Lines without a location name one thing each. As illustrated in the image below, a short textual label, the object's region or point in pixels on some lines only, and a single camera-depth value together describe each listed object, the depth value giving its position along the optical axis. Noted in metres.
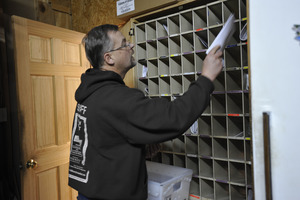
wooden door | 1.80
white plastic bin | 1.49
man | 0.98
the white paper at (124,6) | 1.97
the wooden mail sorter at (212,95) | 1.60
